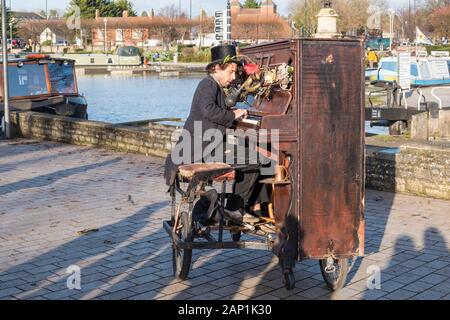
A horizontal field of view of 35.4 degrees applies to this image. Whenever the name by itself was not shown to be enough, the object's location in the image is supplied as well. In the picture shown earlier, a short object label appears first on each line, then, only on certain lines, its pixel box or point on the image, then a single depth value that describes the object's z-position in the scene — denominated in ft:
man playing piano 21.03
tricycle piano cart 19.15
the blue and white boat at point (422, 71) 108.99
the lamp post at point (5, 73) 54.60
